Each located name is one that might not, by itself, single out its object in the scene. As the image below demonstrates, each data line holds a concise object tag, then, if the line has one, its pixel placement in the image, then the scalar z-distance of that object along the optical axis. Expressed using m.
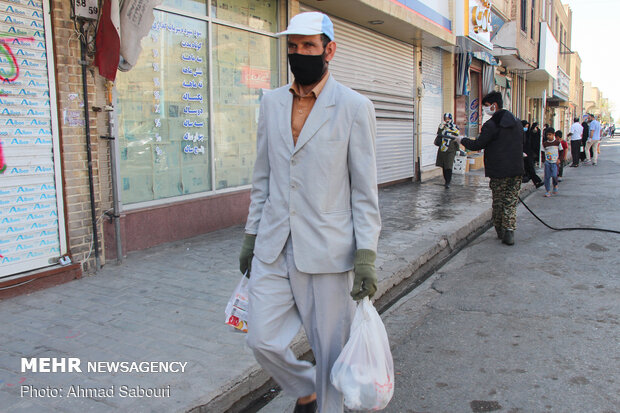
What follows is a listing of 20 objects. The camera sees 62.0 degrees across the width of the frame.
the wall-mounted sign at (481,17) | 15.58
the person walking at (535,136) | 14.81
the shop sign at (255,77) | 8.09
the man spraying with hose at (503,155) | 7.17
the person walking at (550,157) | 11.97
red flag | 5.13
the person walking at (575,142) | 21.41
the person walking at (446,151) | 13.05
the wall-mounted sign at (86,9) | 5.14
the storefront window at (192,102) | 6.38
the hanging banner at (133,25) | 5.32
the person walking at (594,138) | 22.16
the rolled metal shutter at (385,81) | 11.19
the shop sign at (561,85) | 33.03
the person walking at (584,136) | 23.11
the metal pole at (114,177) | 5.69
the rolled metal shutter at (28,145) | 4.75
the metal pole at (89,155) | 5.27
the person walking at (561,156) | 13.36
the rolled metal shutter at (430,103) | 15.36
